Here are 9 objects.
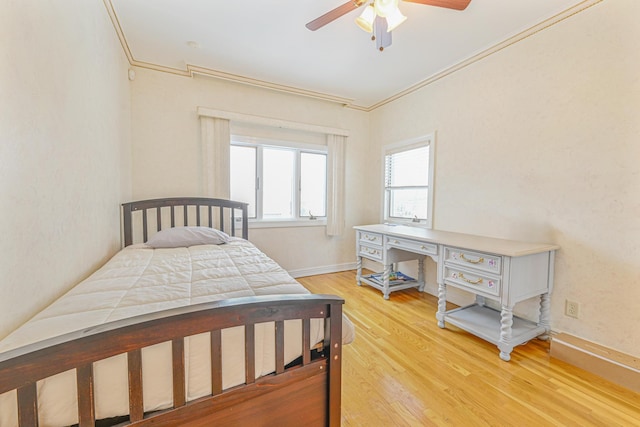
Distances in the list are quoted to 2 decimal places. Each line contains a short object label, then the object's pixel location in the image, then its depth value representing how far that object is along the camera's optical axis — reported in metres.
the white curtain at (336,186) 3.72
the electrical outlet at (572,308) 1.91
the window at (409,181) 3.09
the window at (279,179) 3.30
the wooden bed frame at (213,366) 0.61
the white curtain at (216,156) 2.96
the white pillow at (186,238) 2.30
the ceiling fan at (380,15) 1.45
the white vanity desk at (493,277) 1.82
